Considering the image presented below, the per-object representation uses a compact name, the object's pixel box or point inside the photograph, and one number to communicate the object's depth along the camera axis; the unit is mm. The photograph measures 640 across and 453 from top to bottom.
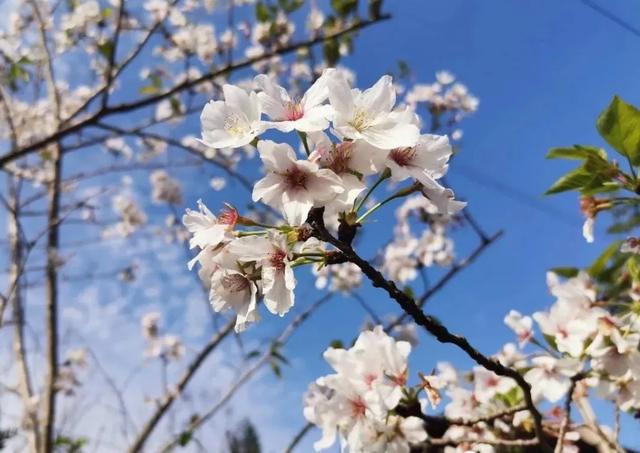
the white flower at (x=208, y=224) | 163
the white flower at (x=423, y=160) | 161
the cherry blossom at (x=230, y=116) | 176
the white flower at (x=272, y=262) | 160
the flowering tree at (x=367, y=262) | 160
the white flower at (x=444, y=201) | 169
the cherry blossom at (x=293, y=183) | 154
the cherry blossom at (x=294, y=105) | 161
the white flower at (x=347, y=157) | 160
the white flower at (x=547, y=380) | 295
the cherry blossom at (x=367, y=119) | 157
